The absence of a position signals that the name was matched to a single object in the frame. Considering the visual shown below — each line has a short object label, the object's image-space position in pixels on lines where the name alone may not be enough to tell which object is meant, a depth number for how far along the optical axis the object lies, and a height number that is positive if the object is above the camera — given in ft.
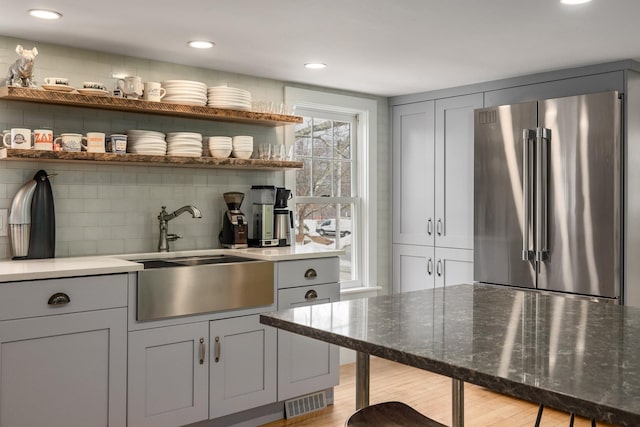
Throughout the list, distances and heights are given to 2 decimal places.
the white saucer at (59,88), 10.28 +2.21
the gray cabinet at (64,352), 8.56 -2.08
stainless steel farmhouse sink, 9.84 -1.25
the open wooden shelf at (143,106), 9.98 +2.06
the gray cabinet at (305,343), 11.71 -2.54
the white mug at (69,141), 10.48 +1.30
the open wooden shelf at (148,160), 9.95 +1.05
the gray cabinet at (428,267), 15.42 -1.35
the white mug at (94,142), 10.74 +1.32
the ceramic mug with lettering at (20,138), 10.03 +1.29
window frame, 16.57 +0.74
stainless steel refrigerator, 12.06 +0.48
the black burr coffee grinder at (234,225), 12.99 -0.20
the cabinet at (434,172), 15.33 +1.22
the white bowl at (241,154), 12.78 +1.33
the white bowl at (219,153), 12.40 +1.31
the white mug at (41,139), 10.25 +1.30
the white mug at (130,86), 11.07 +2.40
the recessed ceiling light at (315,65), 12.82 +3.30
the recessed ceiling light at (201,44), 10.97 +3.22
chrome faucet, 12.15 -0.20
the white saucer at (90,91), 10.64 +2.22
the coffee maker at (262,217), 13.38 -0.03
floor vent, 11.94 -3.86
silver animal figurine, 9.98 +2.45
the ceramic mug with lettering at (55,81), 10.32 +2.33
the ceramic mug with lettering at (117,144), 11.00 +1.32
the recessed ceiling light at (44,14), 9.21 +3.15
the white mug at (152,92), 11.37 +2.37
